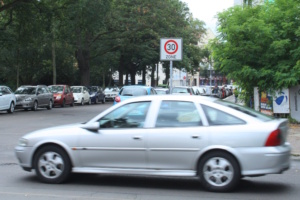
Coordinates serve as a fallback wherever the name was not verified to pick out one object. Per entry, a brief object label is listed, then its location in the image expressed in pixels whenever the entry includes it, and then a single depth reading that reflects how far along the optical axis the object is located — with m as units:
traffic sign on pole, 12.62
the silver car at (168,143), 5.98
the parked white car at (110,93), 43.09
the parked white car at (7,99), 22.14
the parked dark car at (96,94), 37.59
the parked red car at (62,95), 29.98
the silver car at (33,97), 24.72
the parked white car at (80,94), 34.25
